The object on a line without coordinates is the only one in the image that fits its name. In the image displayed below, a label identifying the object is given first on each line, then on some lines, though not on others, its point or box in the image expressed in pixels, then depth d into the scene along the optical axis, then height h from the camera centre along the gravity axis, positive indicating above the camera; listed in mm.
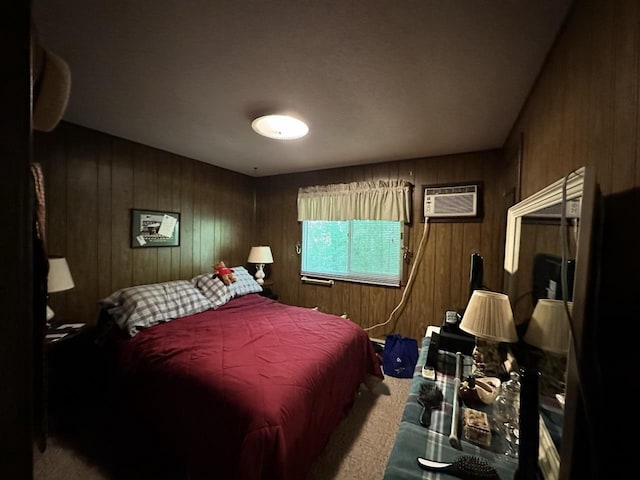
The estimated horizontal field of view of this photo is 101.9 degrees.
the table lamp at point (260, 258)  3635 -376
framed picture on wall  2662 -11
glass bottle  983 -686
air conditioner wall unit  2709 +398
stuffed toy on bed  2969 -515
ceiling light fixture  1934 +823
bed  1208 -854
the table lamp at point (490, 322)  1094 -362
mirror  607 -78
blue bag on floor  2557 -1214
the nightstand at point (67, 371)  1802 -1075
